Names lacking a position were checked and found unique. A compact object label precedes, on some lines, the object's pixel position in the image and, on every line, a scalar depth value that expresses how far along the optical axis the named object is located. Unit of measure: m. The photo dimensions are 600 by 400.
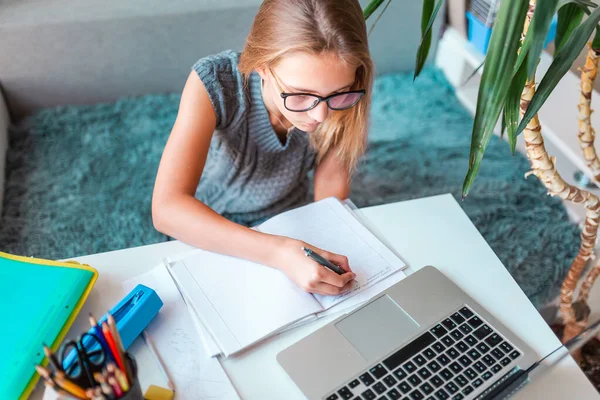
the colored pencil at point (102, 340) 0.54
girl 0.79
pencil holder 0.54
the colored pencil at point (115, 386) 0.52
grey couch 1.58
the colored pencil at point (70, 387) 0.50
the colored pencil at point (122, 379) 0.52
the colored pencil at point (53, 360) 0.49
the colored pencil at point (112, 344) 0.53
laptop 0.66
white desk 0.68
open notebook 0.73
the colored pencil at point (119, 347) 0.52
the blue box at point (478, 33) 1.77
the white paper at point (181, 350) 0.67
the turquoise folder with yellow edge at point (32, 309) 0.64
